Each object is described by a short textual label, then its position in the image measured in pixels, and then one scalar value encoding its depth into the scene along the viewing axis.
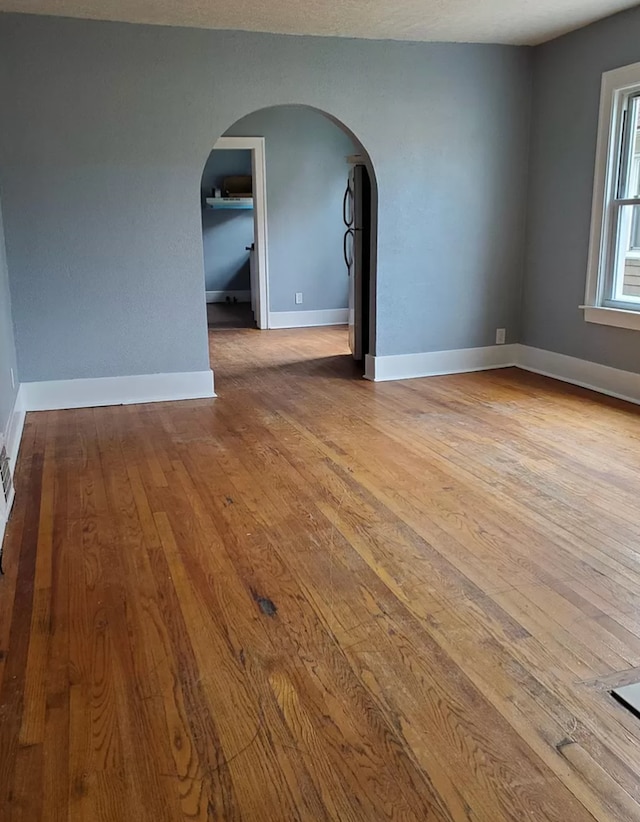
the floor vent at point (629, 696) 1.78
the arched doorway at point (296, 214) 7.80
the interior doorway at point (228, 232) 10.31
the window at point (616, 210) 4.65
